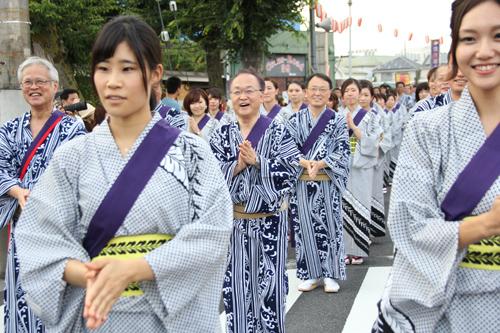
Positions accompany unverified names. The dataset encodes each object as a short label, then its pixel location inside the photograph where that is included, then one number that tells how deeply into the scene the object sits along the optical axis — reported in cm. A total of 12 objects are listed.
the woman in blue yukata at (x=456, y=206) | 203
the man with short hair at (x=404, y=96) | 1486
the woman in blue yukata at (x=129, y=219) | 220
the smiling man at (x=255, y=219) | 437
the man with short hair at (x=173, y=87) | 712
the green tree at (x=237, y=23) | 1617
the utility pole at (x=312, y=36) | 1712
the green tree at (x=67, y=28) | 1736
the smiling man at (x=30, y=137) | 404
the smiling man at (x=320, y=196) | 611
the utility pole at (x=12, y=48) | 695
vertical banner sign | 3144
